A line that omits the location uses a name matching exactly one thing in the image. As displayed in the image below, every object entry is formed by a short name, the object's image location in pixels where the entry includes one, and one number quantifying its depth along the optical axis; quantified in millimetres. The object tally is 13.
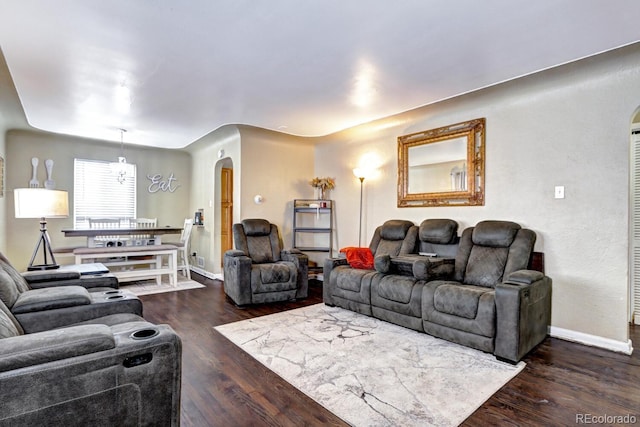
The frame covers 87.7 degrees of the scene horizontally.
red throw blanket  4086
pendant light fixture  5328
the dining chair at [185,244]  5871
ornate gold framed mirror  3883
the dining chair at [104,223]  6039
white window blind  6027
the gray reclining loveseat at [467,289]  2650
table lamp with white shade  3203
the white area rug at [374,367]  1994
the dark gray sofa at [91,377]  1101
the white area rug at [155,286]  5012
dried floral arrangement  5730
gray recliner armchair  4137
